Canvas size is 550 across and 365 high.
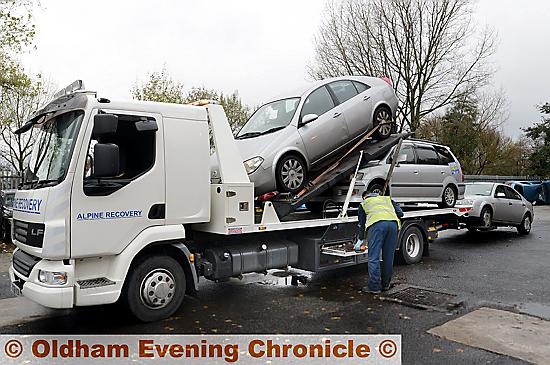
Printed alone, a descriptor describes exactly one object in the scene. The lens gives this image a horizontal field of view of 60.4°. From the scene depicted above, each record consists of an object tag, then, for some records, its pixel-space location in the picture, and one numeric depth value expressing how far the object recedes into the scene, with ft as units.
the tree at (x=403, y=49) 88.84
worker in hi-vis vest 23.67
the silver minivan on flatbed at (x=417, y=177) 27.86
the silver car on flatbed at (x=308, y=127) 23.24
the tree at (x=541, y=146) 108.58
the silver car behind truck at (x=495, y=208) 42.30
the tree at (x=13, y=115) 78.14
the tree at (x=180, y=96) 87.70
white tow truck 16.79
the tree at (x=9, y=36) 47.67
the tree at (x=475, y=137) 111.55
